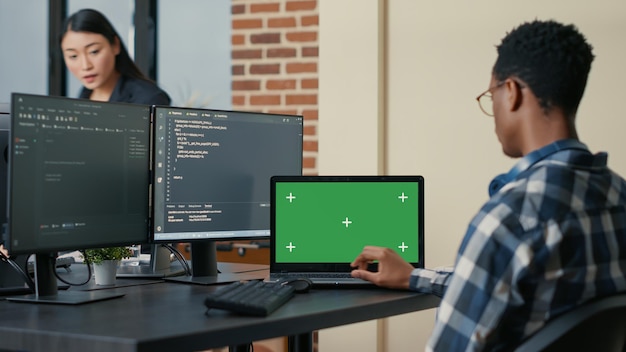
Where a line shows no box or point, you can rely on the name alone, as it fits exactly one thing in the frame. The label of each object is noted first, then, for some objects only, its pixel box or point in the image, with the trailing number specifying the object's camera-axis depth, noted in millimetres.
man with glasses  1440
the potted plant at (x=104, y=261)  2271
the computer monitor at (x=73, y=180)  1935
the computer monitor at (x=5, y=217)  2162
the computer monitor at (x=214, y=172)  2311
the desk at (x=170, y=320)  1523
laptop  2295
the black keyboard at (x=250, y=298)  1731
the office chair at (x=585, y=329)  1296
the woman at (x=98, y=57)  3994
